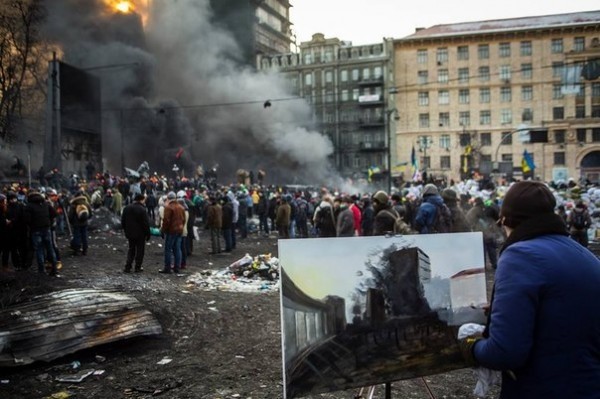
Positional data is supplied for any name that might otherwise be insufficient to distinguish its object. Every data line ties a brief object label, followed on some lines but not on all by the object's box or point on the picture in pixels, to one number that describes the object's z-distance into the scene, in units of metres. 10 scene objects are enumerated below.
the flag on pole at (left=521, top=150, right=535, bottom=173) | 24.58
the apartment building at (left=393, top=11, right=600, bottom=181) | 49.44
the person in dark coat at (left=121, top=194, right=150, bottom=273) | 8.87
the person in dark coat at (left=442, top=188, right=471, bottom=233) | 8.46
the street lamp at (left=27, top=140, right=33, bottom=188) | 14.29
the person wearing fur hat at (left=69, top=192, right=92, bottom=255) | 10.62
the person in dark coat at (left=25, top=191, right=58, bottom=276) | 8.08
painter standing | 1.65
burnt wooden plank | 4.48
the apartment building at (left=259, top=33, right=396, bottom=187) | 56.53
